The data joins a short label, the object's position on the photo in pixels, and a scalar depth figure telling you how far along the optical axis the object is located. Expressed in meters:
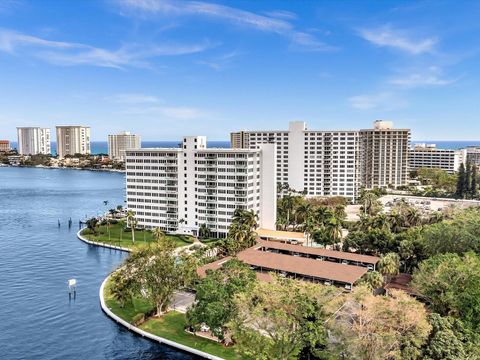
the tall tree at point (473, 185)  164.75
